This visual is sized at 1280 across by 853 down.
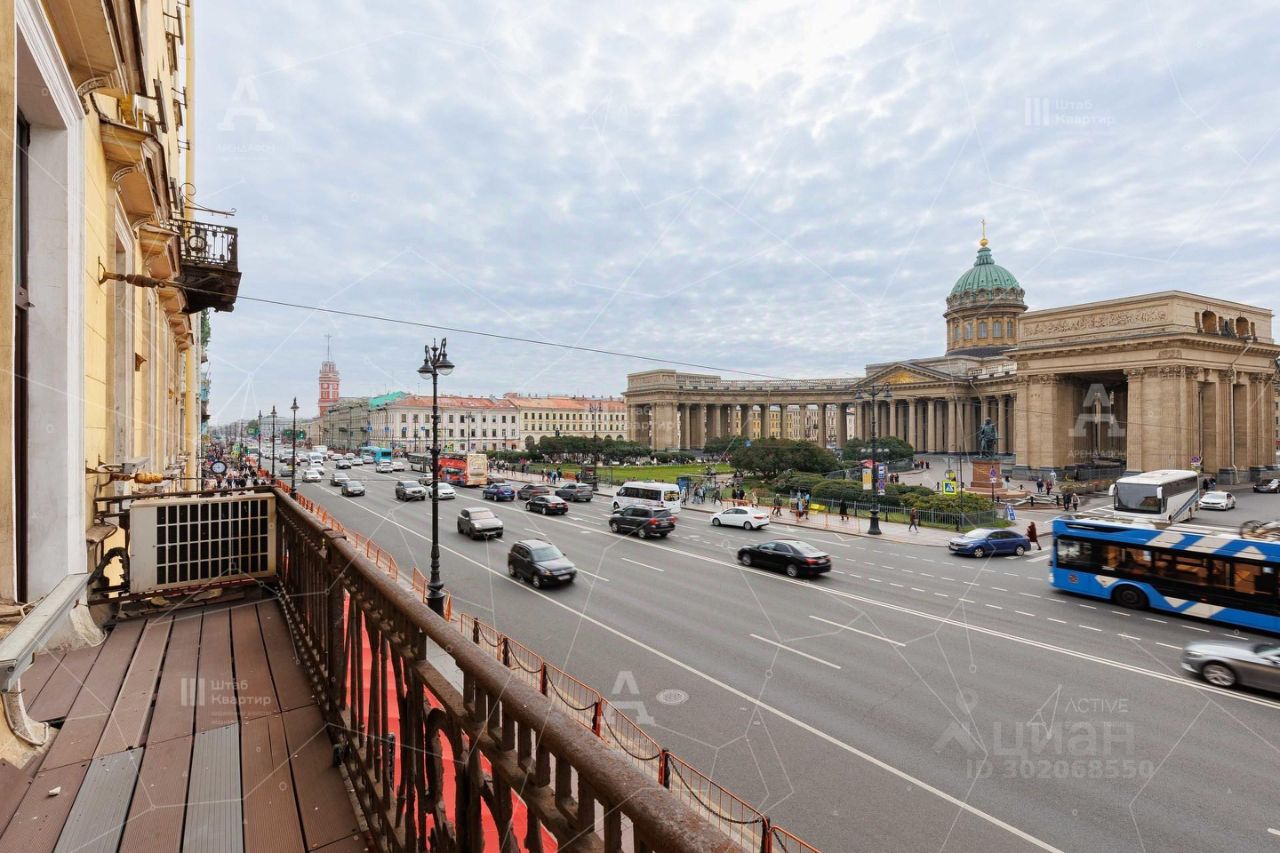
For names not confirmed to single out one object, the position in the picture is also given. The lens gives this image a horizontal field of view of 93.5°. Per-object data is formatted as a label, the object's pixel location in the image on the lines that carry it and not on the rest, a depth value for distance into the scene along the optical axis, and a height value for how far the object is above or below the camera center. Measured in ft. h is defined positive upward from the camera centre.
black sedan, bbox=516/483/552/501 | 125.41 -13.18
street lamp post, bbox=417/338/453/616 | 42.37 +1.23
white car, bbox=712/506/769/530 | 96.99 -14.88
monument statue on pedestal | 163.41 -3.56
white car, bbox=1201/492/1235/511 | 111.45 -14.16
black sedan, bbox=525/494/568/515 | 110.83 -14.10
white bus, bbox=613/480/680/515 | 113.61 -13.01
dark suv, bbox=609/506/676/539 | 86.07 -13.58
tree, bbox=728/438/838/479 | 160.46 -8.25
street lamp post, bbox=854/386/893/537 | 94.53 -13.84
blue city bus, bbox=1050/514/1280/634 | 44.85 -11.90
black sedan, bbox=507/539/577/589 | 54.90 -12.61
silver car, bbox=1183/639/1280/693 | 33.63 -13.64
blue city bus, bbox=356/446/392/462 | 247.66 -10.34
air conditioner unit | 19.42 -3.70
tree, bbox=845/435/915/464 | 210.38 -7.90
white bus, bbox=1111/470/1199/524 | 86.02 -10.11
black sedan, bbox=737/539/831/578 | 61.31 -13.60
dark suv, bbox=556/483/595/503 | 131.44 -13.99
